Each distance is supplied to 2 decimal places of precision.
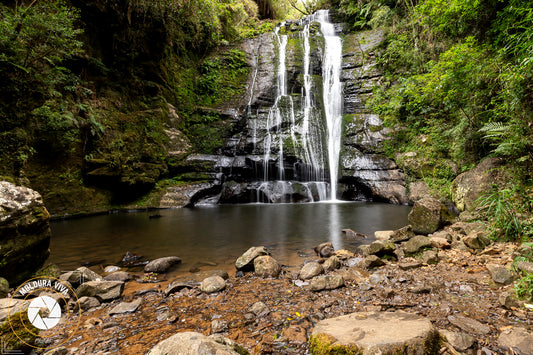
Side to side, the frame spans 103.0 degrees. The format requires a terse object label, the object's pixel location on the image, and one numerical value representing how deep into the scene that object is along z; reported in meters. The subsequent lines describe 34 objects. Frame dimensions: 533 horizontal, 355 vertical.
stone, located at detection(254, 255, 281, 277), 2.95
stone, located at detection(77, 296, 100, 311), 2.24
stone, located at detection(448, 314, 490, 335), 1.56
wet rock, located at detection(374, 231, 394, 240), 4.42
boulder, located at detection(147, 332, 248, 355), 1.19
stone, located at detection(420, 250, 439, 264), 2.94
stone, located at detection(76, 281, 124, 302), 2.42
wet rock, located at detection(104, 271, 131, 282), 2.96
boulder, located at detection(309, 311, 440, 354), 1.21
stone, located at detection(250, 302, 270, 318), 2.02
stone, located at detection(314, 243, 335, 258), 3.74
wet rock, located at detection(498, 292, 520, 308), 1.74
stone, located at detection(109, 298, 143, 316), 2.15
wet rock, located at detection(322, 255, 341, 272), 3.05
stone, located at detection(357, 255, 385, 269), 2.98
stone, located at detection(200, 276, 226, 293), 2.56
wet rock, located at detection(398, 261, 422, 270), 2.86
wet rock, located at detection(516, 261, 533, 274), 1.92
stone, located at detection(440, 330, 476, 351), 1.38
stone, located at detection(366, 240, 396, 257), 3.30
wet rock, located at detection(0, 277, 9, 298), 2.09
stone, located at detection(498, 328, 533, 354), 1.30
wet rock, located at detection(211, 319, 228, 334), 1.83
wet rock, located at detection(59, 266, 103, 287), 2.72
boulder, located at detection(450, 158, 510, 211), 4.80
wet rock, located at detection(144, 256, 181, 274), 3.32
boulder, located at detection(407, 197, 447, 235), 4.53
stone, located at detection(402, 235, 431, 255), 3.29
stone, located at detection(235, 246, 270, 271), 3.17
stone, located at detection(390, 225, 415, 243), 4.12
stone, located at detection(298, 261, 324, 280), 2.77
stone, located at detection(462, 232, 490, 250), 3.00
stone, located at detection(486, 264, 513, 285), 2.12
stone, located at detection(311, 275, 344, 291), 2.42
